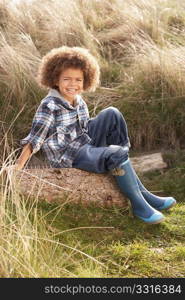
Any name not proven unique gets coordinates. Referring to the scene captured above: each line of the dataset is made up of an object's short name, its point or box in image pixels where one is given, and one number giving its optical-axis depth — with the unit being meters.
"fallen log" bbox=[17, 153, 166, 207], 3.68
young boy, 3.63
